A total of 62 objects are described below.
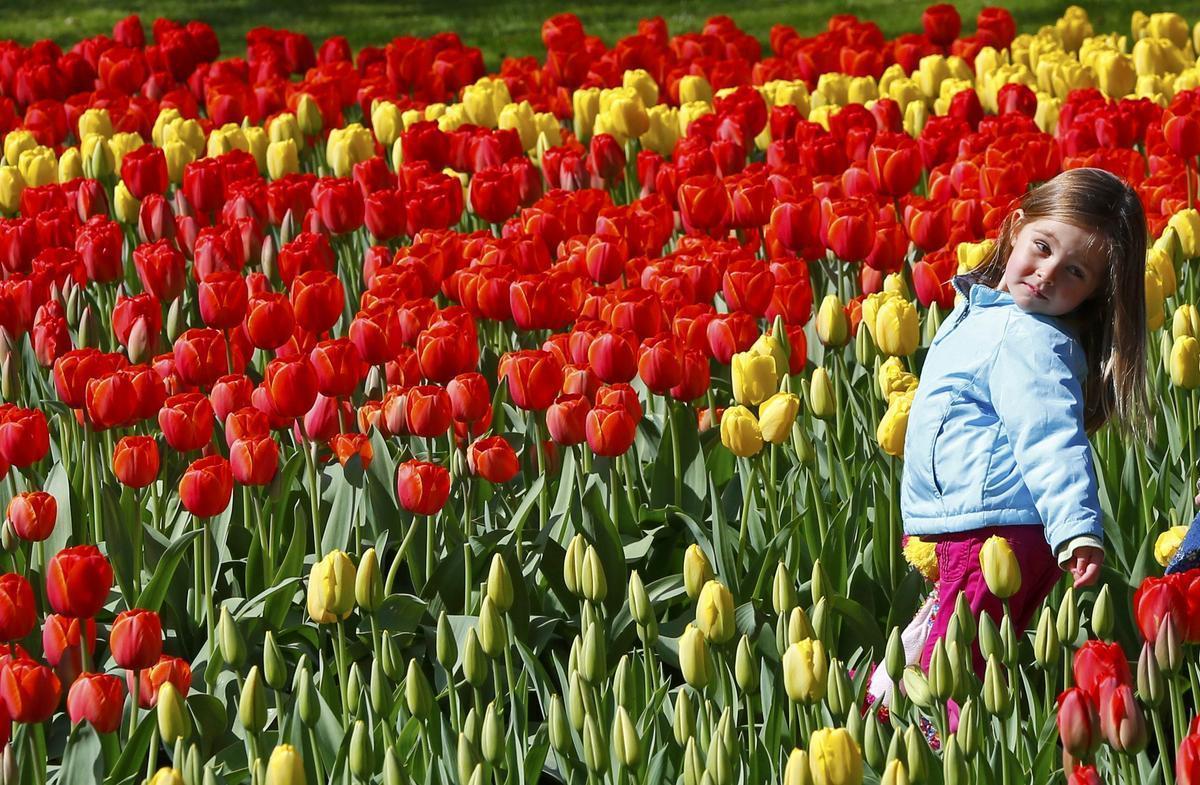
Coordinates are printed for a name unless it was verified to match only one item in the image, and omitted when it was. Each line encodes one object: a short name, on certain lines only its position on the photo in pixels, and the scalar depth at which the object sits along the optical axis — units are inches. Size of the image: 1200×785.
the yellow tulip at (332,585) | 218.5
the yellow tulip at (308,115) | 541.6
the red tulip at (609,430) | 266.8
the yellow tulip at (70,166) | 490.0
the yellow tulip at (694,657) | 203.6
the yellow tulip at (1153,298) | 311.9
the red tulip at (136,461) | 265.0
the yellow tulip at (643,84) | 569.0
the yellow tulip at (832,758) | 179.2
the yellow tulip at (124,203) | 460.4
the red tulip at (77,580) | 220.8
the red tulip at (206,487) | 253.9
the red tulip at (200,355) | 301.1
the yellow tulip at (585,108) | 551.5
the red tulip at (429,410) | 269.3
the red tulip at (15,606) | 219.1
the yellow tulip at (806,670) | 200.1
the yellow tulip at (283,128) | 529.3
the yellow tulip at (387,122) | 530.6
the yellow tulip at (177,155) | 500.1
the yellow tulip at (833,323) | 309.4
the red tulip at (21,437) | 267.7
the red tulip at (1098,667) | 189.3
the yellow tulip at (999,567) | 217.3
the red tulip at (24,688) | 203.5
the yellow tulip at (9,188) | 470.6
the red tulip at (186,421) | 277.1
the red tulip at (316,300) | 321.4
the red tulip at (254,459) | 264.8
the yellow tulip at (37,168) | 482.3
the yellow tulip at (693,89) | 572.4
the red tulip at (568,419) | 271.6
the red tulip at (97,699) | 207.3
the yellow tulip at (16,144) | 499.2
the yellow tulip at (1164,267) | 325.1
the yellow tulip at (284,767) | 183.5
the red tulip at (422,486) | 254.1
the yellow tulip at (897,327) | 296.8
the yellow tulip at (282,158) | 488.4
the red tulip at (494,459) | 269.9
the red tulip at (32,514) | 253.9
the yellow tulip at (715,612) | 211.6
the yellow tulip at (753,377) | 283.3
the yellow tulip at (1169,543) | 241.8
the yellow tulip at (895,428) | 265.9
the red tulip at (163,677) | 213.6
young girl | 240.5
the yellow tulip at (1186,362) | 285.3
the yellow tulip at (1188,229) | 352.2
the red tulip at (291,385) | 277.7
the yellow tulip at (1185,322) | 298.0
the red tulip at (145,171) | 444.8
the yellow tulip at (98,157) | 499.2
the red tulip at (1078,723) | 188.4
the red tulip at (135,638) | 214.1
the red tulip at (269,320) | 308.5
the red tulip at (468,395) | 279.3
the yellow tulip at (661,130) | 518.0
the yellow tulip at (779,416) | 269.1
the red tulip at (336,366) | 285.7
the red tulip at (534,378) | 282.5
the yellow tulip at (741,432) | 266.4
